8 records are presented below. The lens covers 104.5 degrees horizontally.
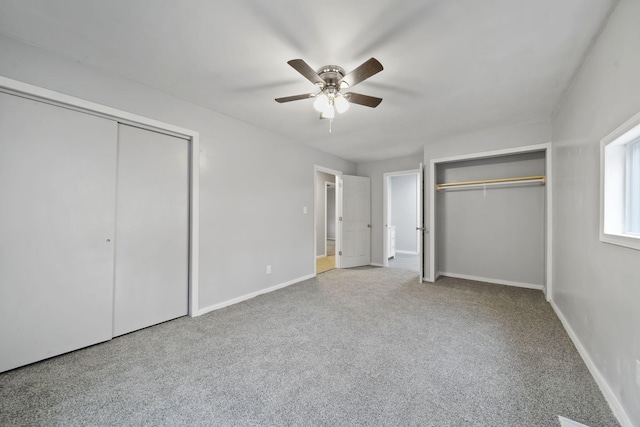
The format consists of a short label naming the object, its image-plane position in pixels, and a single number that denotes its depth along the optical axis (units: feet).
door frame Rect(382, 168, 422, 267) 17.95
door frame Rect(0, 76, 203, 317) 6.07
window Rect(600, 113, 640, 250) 4.96
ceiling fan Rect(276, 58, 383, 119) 6.14
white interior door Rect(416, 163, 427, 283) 13.24
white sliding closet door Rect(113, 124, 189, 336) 7.75
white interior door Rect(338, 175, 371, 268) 17.26
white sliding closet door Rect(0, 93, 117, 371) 5.91
